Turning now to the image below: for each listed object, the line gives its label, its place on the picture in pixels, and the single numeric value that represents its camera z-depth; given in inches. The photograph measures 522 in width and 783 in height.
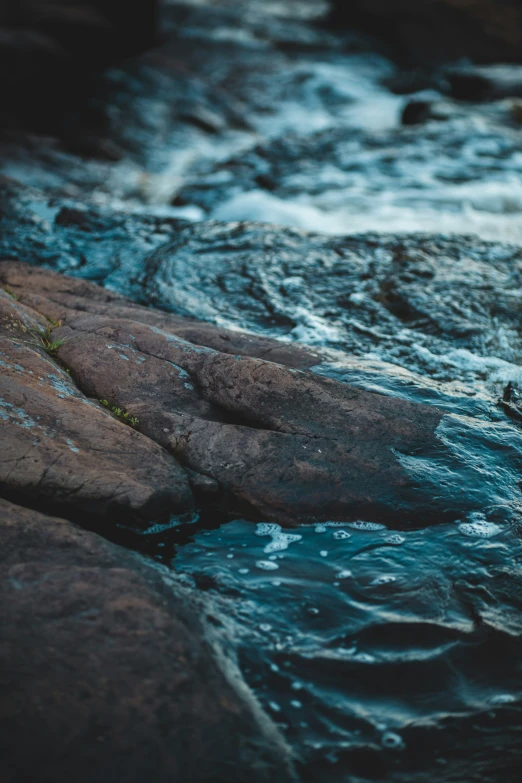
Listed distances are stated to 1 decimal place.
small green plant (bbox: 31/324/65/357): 222.7
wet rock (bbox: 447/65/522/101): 699.4
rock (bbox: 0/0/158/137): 610.5
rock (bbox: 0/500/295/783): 118.8
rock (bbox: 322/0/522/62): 850.8
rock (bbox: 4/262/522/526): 182.7
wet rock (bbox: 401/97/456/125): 652.1
